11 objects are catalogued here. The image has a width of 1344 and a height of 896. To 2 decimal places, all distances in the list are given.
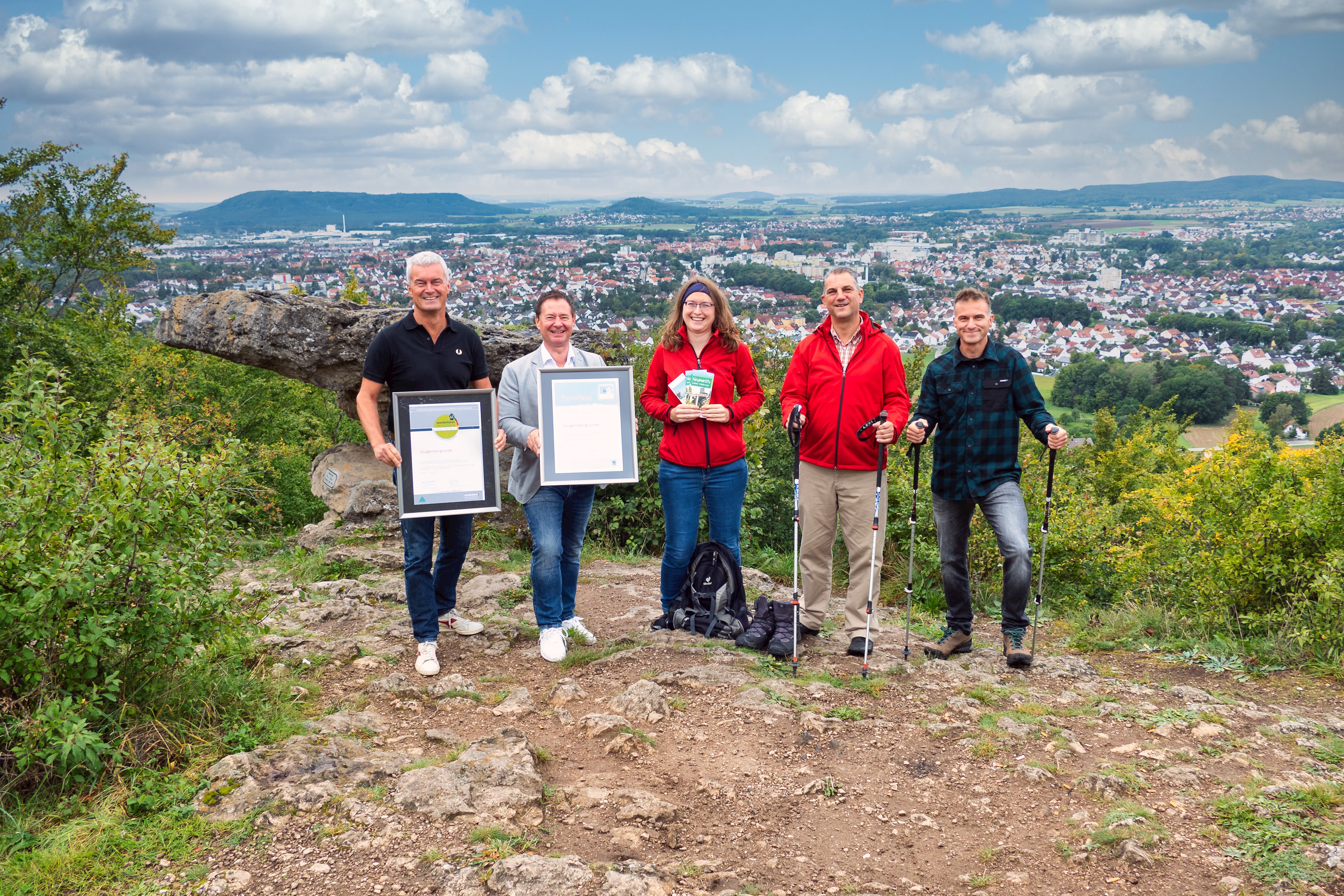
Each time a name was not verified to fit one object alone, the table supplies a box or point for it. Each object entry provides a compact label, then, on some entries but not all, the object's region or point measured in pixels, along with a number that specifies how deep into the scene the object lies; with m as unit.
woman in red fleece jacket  5.09
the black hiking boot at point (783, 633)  5.36
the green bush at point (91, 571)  3.20
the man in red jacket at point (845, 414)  5.07
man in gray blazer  5.08
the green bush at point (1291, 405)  45.50
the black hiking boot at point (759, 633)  5.46
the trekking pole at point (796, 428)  5.11
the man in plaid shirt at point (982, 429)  5.07
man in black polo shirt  4.81
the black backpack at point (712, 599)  5.60
